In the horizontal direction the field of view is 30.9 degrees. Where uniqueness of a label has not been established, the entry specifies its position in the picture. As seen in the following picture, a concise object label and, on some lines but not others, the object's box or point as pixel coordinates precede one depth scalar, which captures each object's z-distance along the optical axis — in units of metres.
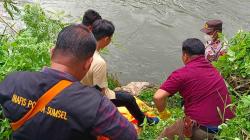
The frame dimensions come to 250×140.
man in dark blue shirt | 2.64
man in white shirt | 4.98
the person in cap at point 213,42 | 7.28
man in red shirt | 5.14
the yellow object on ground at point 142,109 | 5.93
